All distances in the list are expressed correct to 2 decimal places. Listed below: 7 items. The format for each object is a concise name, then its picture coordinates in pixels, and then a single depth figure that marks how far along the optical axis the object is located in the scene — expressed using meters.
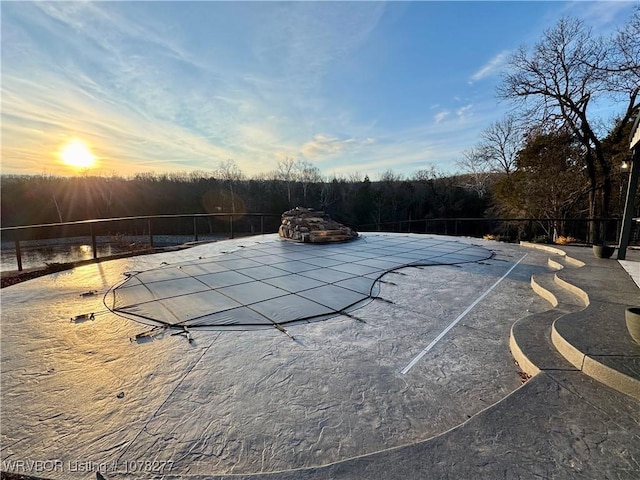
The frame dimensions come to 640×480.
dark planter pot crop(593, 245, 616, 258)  4.66
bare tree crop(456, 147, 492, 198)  17.45
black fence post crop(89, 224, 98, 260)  5.23
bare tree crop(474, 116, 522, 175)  15.54
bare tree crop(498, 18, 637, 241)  8.70
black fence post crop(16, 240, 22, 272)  4.51
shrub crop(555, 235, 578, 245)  7.43
